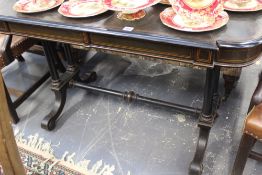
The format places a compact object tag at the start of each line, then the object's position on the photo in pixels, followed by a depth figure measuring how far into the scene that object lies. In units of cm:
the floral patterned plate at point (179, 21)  100
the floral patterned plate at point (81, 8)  119
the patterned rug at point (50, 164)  147
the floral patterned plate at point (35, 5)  128
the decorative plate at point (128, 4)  109
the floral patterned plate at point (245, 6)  109
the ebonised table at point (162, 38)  97
